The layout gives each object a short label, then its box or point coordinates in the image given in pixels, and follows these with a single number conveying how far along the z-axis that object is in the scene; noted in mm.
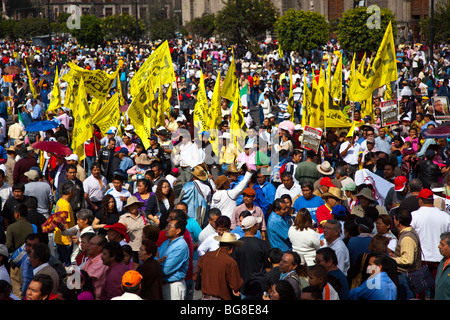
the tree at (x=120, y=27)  53812
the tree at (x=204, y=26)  53938
